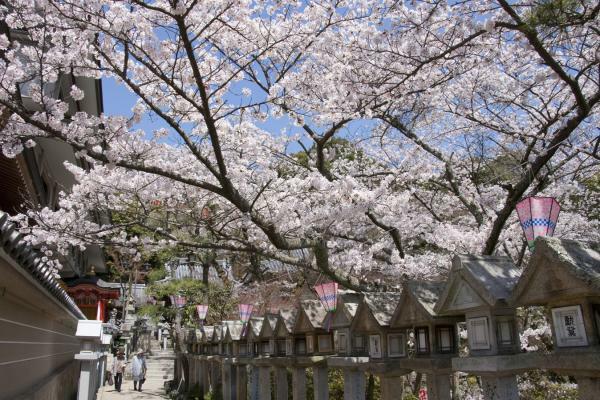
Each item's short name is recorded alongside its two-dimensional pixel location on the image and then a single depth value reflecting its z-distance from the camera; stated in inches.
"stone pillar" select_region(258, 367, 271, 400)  366.6
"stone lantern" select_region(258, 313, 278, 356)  340.5
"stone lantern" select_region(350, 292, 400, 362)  207.5
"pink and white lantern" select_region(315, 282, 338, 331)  249.1
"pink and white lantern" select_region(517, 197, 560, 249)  166.9
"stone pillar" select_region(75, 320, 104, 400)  374.9
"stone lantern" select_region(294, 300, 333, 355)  273.0
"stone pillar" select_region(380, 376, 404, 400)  204.4
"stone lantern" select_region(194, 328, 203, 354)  655.7
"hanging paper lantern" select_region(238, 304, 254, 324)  446.0
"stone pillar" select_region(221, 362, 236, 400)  461.6
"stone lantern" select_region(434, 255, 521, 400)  145.5
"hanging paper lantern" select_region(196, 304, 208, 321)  640.4
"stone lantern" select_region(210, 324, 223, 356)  521.0
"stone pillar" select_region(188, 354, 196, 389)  703.1
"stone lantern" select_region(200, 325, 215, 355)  595.8
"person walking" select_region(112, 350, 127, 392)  773.9
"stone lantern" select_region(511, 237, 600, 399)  116.5
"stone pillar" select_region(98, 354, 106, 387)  780.0
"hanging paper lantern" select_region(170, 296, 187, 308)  758.5
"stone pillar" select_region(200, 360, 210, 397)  616.5
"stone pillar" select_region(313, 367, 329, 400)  258.2
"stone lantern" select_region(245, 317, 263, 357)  387.6
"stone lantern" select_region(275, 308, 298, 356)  307.1
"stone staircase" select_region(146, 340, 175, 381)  1045.6
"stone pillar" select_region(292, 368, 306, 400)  295.3
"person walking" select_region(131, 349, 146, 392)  772.8
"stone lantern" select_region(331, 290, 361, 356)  233.9
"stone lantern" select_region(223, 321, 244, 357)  451.8
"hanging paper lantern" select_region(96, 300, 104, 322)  555.1
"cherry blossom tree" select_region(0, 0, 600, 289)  224.2
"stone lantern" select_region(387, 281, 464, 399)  177.3
